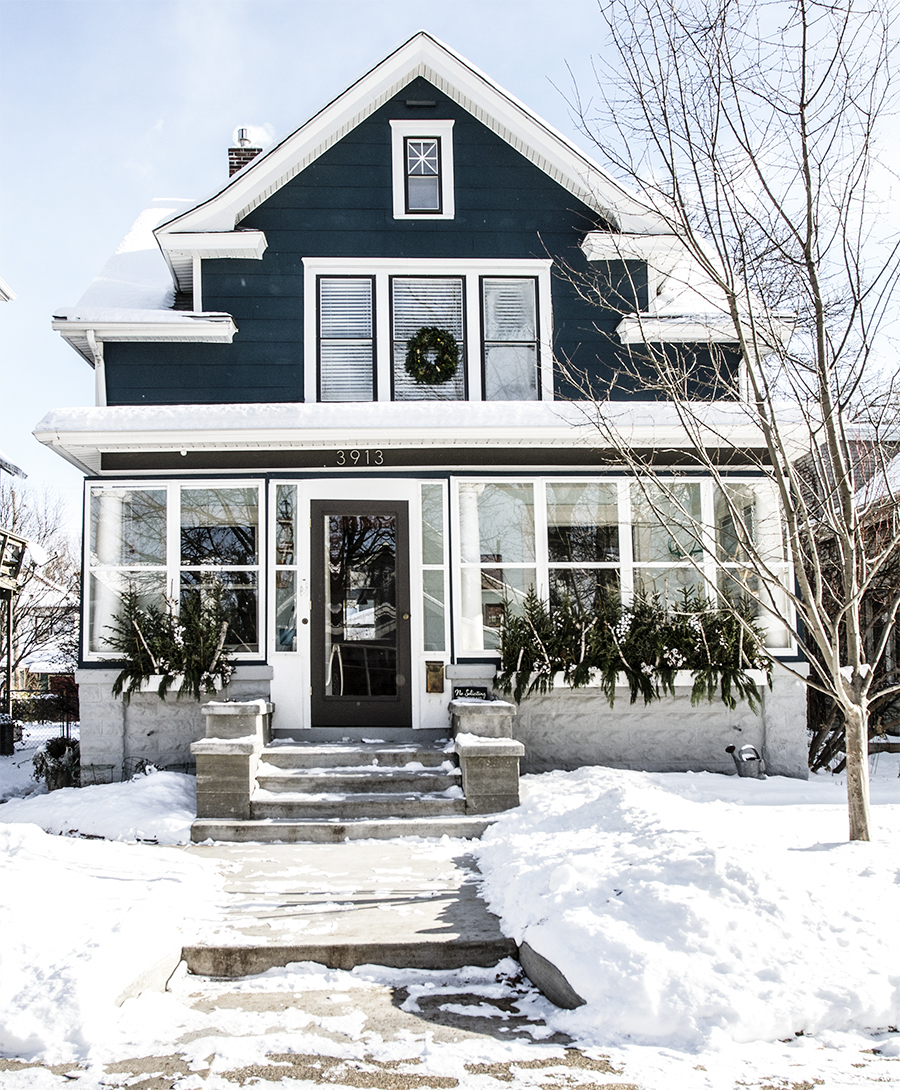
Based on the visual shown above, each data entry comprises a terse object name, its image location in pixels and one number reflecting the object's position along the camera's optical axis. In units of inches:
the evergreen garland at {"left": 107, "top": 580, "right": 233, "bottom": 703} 313.9
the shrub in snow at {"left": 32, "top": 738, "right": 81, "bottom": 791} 328.2
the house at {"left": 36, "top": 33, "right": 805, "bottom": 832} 327.9
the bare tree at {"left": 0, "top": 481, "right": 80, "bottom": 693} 856.3
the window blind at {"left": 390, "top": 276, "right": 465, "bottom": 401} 381.1
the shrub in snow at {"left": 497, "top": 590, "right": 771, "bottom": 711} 317.7
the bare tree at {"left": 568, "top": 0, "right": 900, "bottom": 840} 201.9
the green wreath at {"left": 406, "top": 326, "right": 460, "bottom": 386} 377.7
